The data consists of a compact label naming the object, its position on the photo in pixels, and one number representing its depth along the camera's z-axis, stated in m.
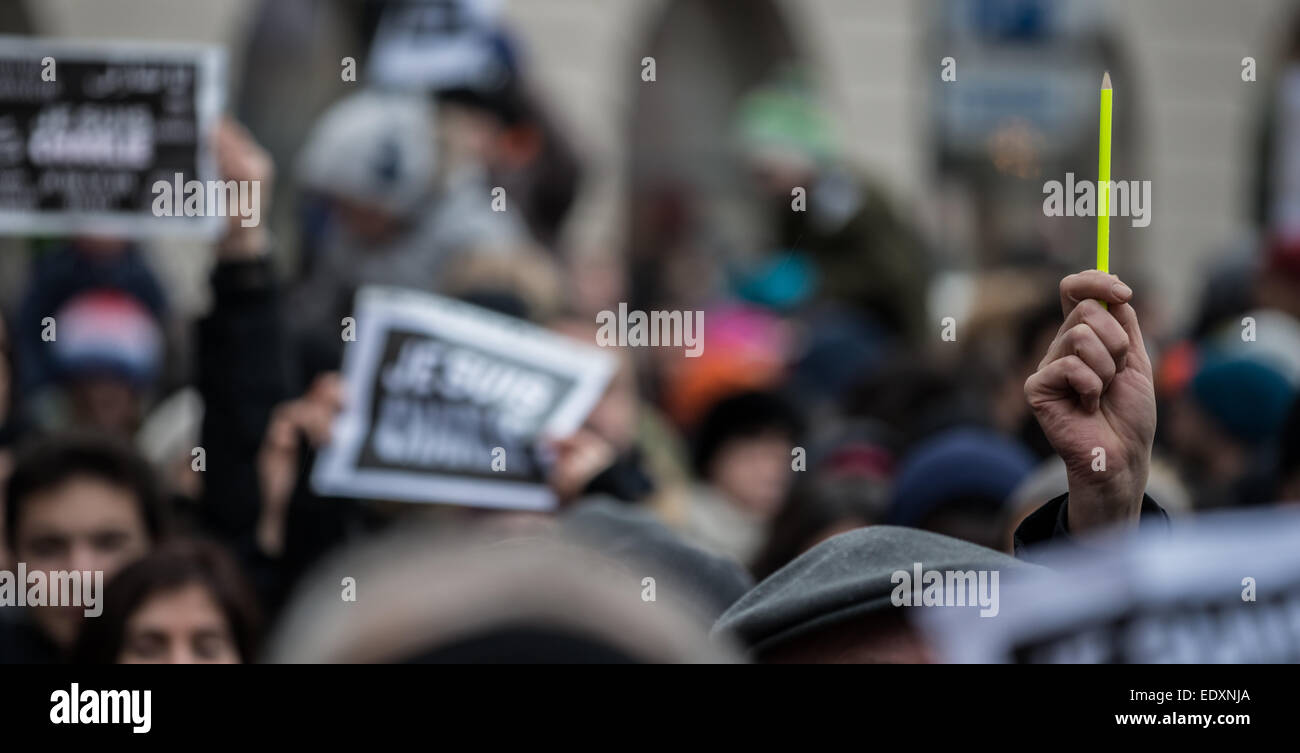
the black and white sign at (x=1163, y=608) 2.99
